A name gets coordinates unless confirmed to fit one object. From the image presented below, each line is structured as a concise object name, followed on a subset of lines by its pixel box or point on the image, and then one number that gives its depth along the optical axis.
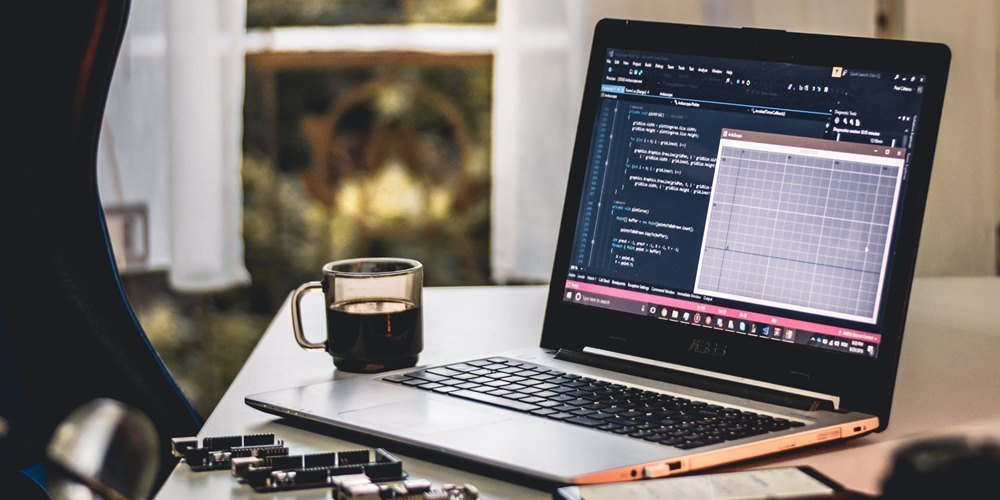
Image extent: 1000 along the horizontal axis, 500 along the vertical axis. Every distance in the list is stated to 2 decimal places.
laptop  1.50
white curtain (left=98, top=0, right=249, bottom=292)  2.77
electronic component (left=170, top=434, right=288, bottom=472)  1.42
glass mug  1.68
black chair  1.64
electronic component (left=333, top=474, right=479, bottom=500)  1.34
